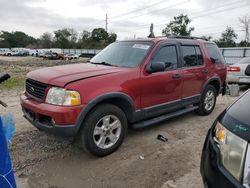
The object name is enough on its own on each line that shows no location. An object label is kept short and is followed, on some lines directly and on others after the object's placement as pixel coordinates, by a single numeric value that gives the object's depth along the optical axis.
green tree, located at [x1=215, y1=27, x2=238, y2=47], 49.99
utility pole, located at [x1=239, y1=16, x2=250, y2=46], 40.55
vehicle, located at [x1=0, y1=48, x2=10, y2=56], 52.15
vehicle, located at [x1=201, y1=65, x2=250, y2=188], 1.39
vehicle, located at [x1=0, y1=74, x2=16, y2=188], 1.61
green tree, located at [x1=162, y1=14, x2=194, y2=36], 51.02
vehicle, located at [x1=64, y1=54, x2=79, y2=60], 35.52
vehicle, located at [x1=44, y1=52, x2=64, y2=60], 35.67
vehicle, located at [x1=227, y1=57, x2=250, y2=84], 7.23
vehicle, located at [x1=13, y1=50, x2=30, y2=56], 48.85
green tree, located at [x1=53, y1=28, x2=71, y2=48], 66.18
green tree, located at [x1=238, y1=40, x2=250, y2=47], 38.94
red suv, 2.67
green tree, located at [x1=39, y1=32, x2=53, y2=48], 73.79
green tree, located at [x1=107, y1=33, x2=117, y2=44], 57.76
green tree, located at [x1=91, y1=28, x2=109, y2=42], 61.64
